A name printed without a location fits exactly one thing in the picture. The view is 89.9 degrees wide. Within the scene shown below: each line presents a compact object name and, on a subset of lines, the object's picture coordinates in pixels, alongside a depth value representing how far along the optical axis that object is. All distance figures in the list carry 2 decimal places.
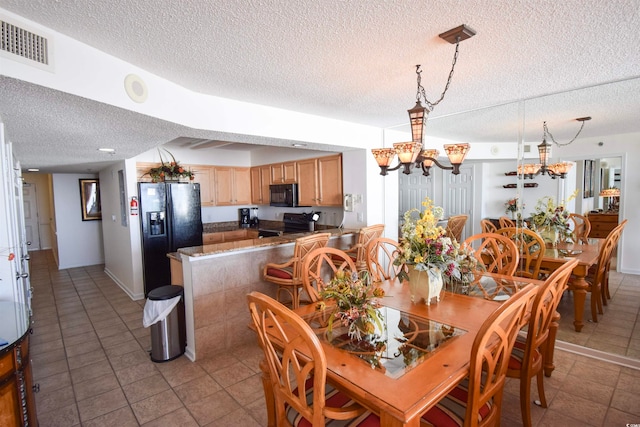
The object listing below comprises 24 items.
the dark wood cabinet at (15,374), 1.42
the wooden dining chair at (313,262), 2.18
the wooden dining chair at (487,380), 1.25
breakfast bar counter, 2.83
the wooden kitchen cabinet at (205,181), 5.64
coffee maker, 6.36
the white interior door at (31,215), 8.56
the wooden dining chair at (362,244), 3.54
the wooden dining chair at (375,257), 2.65
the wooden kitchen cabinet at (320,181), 4.55
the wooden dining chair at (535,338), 1.69
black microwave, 5.13
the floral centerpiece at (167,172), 4.73
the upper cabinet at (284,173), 5.22
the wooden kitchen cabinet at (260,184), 5.87
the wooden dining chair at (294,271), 2.93
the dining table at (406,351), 1.15
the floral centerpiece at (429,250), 1.98
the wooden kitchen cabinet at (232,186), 5.89
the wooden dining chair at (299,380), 1.17
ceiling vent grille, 1.39
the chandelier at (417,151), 2.18
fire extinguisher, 4.46
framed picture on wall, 6.90
